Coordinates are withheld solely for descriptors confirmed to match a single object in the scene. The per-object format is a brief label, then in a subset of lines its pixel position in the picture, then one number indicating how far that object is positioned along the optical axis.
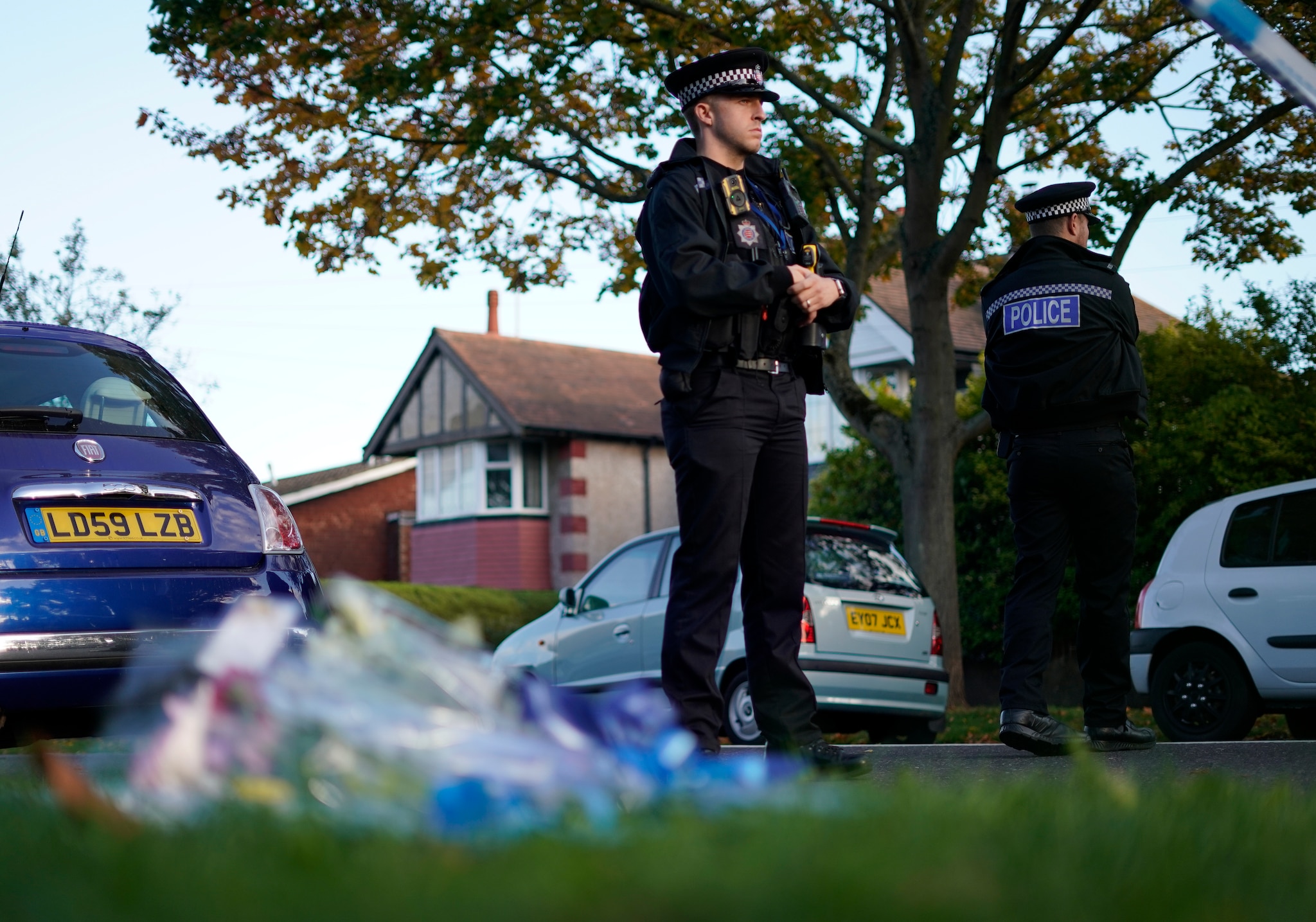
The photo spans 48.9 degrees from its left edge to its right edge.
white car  8.12
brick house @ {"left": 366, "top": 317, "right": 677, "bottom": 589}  36.66
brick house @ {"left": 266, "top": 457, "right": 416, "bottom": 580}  43.94
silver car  9.84
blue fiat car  4.81
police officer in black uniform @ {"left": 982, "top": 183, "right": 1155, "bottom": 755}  5.96
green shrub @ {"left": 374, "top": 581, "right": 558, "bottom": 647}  26.52
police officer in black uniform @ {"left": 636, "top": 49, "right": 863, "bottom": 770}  4.61
